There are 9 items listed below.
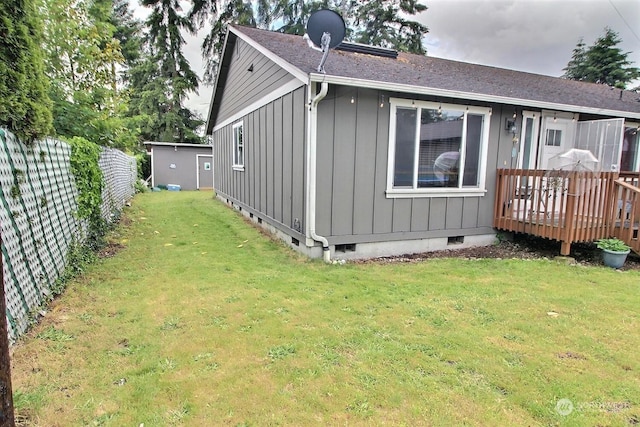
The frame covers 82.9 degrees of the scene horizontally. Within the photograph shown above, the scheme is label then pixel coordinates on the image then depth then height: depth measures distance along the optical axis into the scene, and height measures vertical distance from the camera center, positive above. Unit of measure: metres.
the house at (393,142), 5.32 +0.41
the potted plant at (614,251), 5.44 -1.22
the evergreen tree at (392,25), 22.34 +8.70
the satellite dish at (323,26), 5.38 +2.04
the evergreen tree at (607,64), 21.47 +6.39
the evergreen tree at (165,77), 22.75 +5.59
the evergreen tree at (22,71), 2.91 +0.74
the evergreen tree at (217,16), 21.88 +8.98
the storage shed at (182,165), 18.95 -0.19
